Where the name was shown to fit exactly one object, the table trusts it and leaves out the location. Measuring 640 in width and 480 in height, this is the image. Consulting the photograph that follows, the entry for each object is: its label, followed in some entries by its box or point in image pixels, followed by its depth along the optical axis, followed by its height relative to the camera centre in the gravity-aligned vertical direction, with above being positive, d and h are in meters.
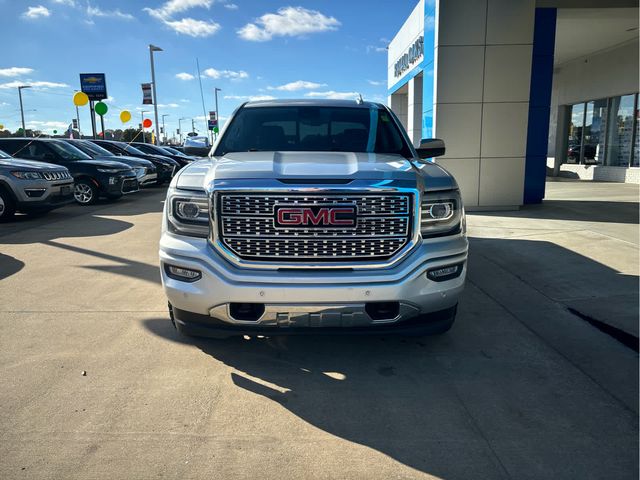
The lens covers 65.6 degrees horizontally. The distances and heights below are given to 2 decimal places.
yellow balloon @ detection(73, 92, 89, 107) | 25.61 +2.49
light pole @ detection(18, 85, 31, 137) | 60.80 +6.41
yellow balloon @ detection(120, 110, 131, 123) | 33.53 +2.08
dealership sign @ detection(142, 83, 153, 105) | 35.94 +3.77
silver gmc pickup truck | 3.04 -0.66
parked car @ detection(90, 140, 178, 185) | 18.05 -0.35
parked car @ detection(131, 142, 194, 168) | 20.93 -0.17
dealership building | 10.05 +1.30
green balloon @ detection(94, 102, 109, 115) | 28.30 +2.23
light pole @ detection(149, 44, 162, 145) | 33.62 +4.63
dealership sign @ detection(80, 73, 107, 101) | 28.81 +3.65
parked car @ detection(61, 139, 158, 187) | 14.43 -0.39
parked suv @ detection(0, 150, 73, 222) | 9.49 -0.73
